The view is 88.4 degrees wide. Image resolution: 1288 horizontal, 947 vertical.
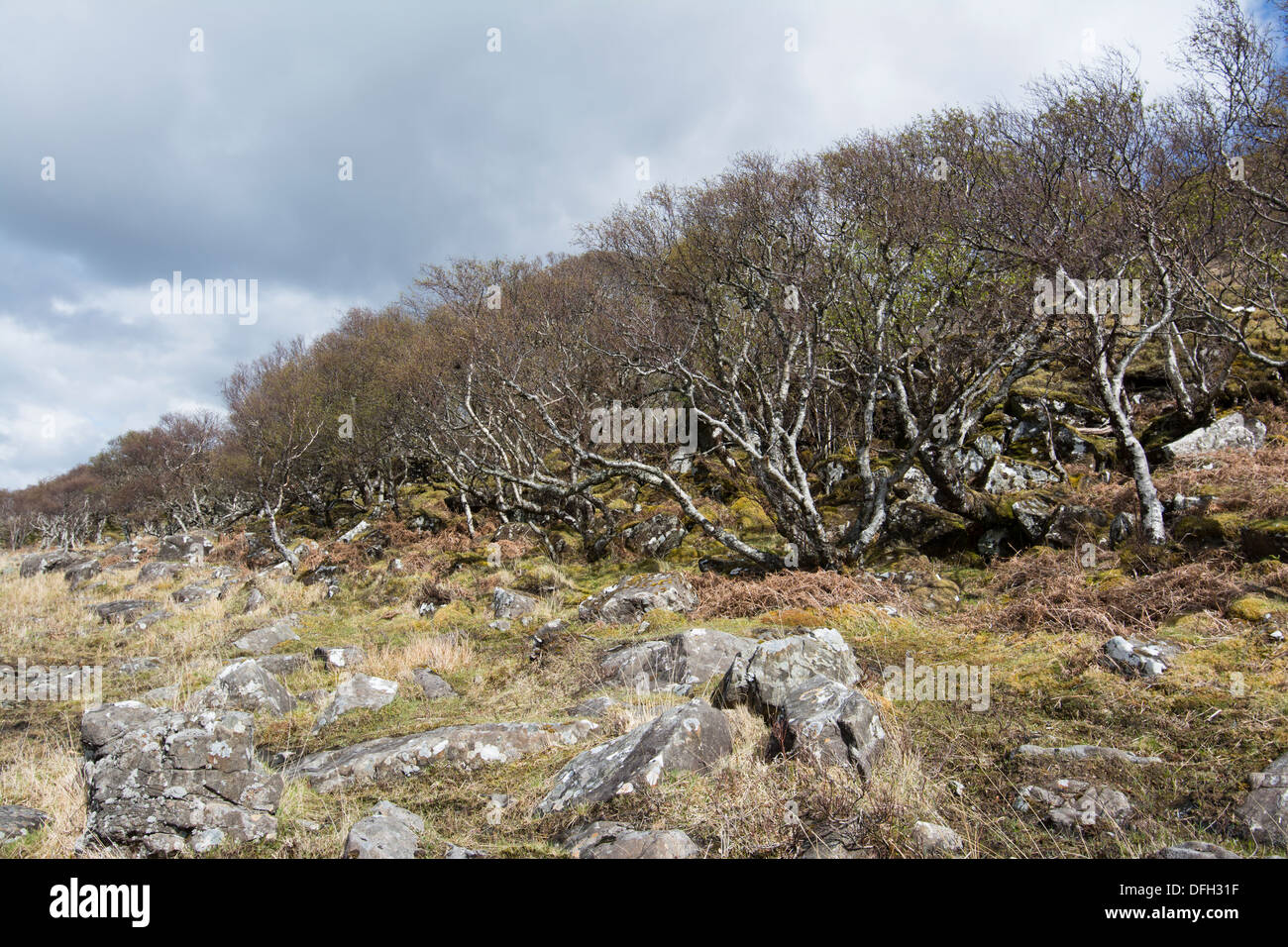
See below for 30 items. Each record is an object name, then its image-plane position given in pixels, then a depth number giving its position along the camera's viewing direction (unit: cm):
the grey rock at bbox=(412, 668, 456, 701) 935
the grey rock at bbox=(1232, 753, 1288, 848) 396
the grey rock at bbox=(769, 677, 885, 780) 522
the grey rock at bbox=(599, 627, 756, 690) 887
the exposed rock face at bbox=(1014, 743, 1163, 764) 510
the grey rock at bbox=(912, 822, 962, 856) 407
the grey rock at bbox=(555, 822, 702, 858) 408
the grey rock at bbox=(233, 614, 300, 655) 1285
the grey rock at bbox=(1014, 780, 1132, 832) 433
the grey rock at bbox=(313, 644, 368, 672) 1107
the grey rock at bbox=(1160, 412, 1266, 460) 1434
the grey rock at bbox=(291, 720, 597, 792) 620
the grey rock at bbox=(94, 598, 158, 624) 1727
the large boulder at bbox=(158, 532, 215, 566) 2944
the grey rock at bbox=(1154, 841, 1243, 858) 359
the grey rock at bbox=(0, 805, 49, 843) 494
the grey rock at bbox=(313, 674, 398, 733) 834
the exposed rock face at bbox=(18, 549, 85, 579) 2838
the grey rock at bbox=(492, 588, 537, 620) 1405
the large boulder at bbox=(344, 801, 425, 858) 418
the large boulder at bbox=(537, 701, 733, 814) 520
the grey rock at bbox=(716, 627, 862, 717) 690
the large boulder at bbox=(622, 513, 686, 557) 1880
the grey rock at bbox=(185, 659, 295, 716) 841
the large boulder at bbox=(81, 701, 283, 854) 471
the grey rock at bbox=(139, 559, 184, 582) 2454
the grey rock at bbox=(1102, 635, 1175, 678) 665
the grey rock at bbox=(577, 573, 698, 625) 1306
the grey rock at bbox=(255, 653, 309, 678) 1093
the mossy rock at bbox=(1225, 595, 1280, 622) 758
